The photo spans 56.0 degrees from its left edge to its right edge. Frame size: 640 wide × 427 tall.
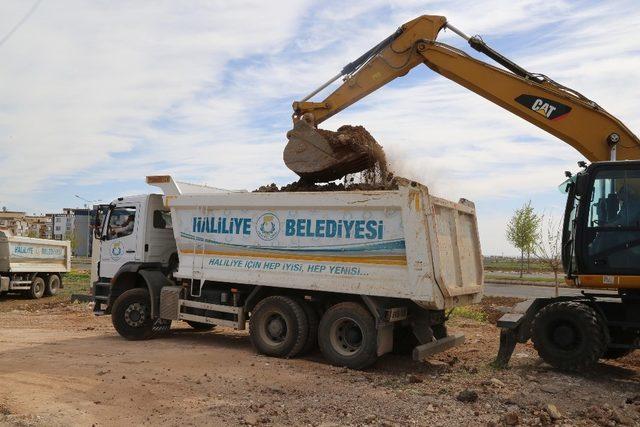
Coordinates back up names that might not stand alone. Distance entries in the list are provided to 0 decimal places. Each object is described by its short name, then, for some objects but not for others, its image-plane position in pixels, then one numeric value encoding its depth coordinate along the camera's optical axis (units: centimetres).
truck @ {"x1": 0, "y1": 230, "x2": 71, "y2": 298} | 2072
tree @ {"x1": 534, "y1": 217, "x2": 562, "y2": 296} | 1762
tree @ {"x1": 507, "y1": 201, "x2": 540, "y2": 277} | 3020
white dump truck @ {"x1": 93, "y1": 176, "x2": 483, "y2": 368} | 834
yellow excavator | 789
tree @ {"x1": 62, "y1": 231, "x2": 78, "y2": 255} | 4620
